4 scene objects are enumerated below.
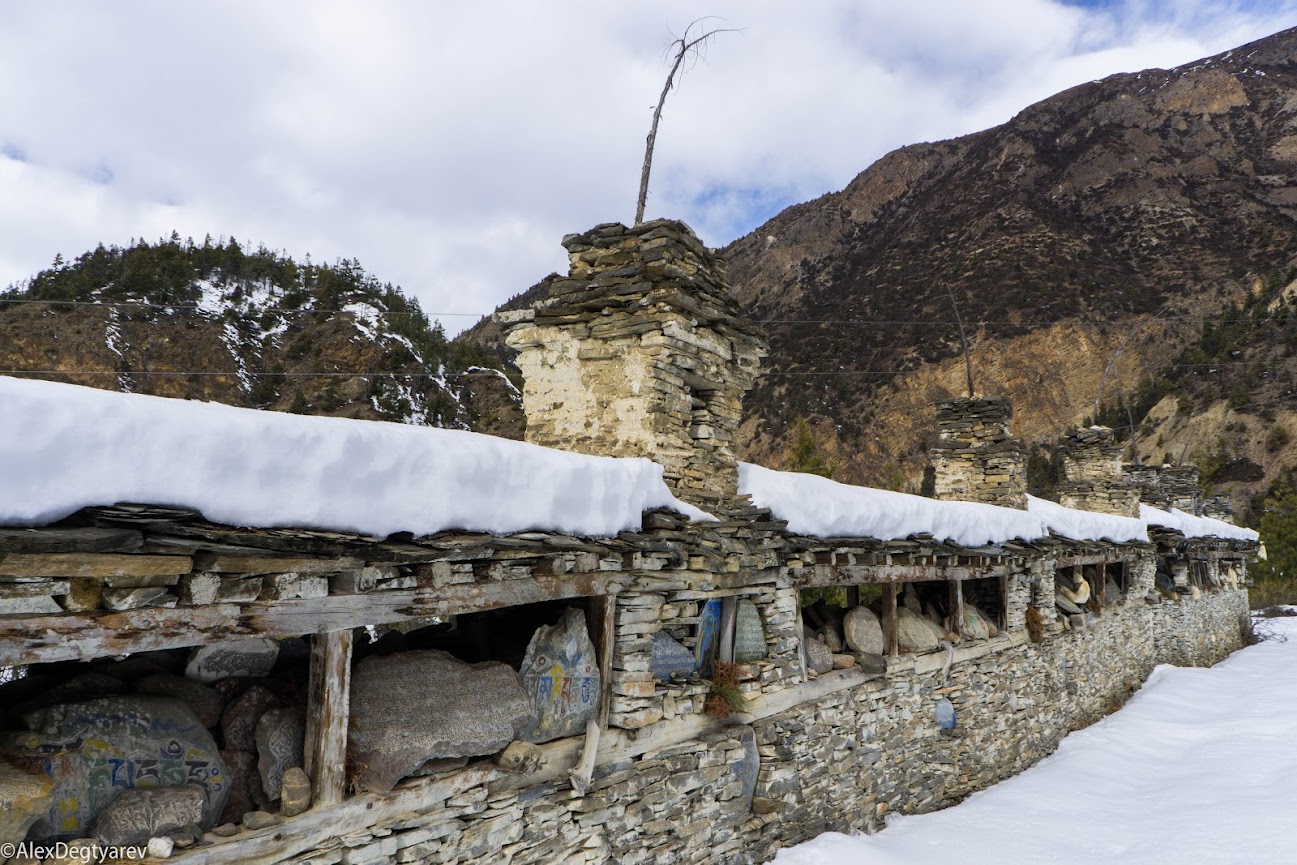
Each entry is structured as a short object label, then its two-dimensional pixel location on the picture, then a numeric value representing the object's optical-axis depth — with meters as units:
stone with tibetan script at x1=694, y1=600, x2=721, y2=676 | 6.04
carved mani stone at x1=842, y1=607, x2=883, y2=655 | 7.73
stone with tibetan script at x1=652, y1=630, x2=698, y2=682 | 5.55
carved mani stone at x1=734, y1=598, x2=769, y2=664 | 6.31
